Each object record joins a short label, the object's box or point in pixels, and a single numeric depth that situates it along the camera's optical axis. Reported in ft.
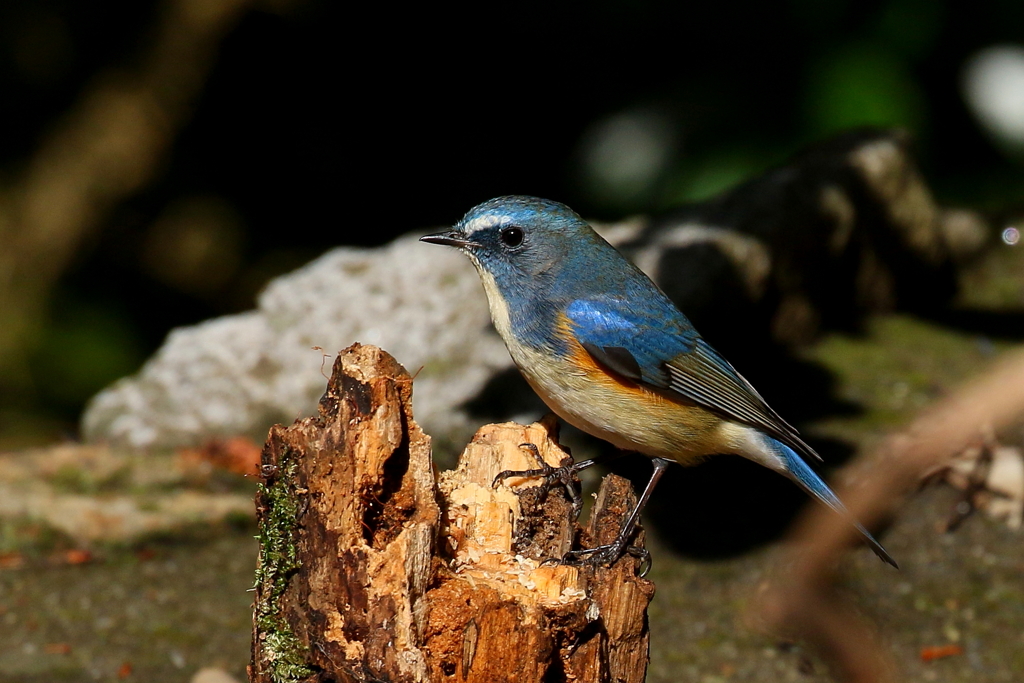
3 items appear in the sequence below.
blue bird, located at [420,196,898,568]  22.31
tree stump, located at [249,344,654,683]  14.98
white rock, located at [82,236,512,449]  36.63
